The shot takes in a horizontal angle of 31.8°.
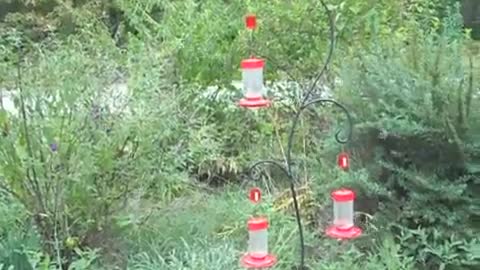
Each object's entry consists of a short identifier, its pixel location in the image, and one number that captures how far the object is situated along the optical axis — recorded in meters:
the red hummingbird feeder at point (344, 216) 2.46
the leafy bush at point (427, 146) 2.88
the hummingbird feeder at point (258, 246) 2.42
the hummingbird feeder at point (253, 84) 2.44
